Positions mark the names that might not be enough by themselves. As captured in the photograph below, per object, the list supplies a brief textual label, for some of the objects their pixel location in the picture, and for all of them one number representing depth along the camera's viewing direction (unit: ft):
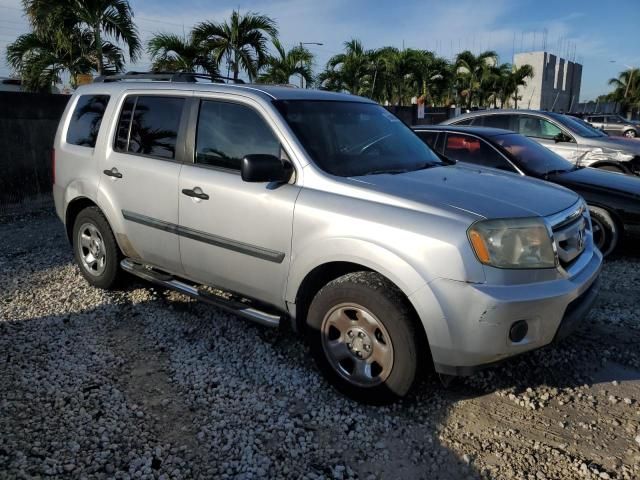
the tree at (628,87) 213.66
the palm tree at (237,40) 45.11
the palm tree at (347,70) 81.61
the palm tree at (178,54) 43.21
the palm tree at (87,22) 36.24
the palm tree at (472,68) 123.75
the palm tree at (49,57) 38.37
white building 225.56
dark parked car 18.97
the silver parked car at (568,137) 28.35
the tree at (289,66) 56.80
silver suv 9.12
